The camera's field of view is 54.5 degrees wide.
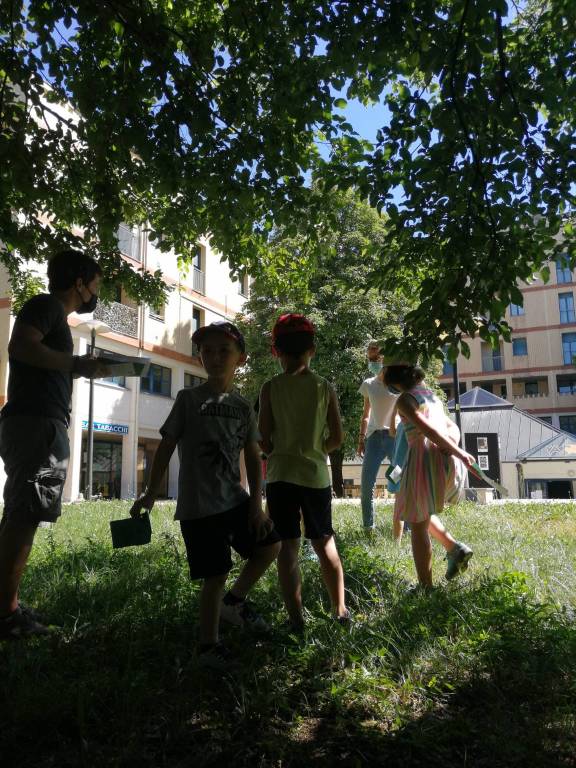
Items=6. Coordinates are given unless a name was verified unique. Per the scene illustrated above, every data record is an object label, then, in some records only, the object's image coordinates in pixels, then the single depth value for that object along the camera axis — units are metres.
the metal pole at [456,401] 13.27
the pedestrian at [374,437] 5.89
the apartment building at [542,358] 42.91
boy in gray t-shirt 2.66
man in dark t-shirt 2.70
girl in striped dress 3.62
